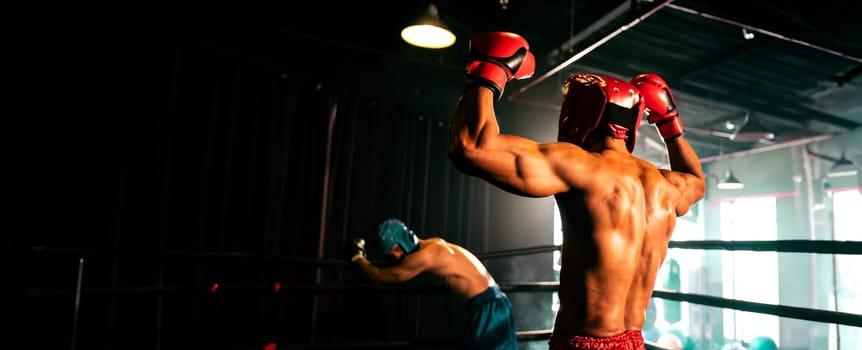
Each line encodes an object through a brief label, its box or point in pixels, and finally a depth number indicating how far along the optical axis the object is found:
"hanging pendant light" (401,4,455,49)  3.53
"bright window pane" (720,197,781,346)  9.26
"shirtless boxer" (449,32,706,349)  1.18
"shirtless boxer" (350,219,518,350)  2.81
